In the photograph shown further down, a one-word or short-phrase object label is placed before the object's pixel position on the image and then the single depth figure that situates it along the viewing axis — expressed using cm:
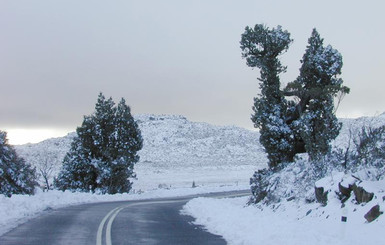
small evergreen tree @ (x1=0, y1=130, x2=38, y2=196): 3312
